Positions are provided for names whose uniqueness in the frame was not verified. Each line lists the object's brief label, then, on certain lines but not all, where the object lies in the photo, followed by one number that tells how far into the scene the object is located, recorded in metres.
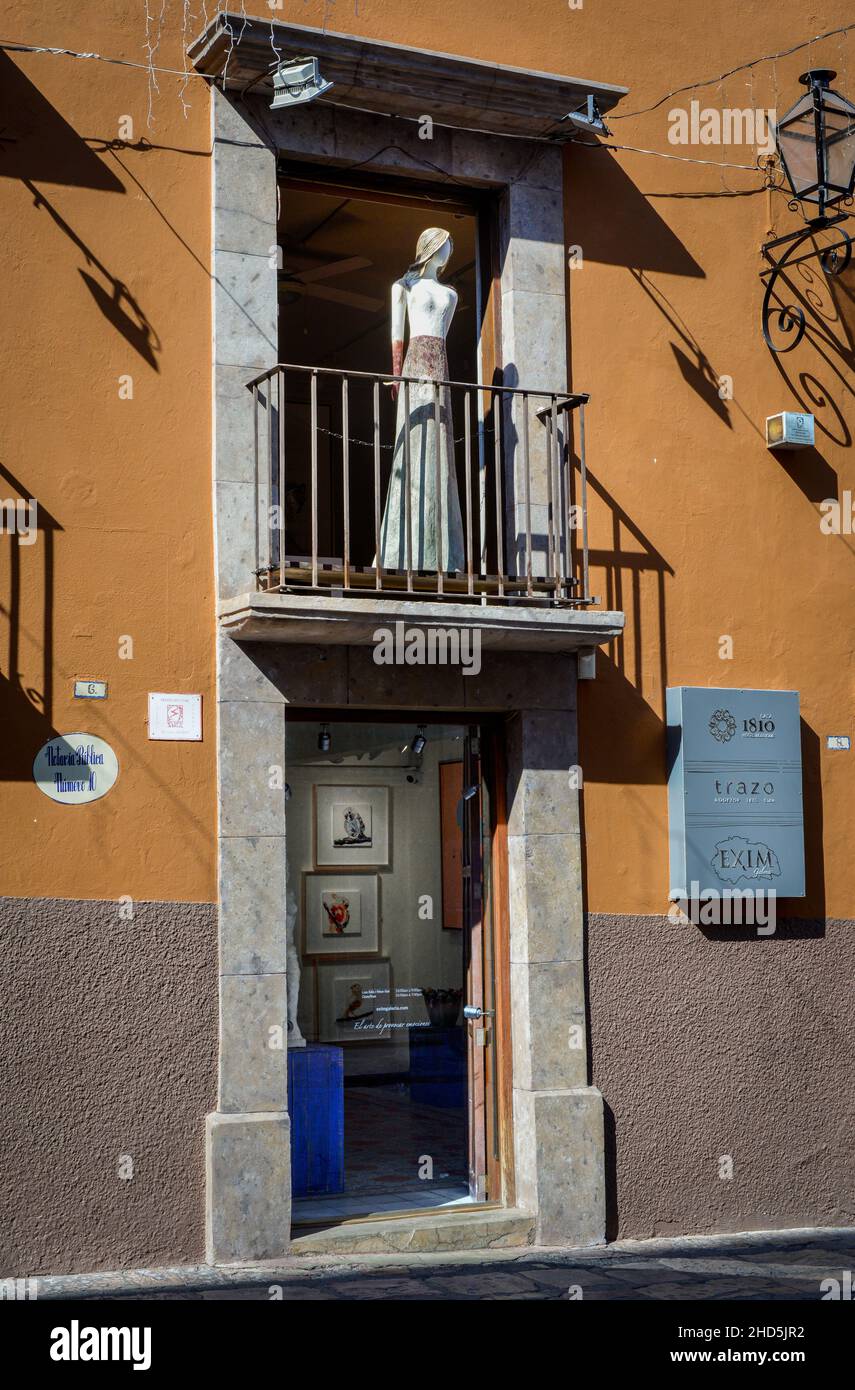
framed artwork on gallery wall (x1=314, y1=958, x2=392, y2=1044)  11.97
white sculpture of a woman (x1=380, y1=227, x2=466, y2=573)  7.74
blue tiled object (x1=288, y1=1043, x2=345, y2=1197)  7.75
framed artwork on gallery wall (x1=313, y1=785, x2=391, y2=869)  12.37
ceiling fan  9.61
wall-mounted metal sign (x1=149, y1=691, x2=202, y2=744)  7.14
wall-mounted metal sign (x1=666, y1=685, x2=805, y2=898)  8.20
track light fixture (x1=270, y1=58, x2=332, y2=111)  7.27
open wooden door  7.97
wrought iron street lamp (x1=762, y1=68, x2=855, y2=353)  8.47
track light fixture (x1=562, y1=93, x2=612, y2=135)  7.99
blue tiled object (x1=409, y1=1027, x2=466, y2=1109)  10.94
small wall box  8.69
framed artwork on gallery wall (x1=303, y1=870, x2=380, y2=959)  12.17
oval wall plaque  6.90
